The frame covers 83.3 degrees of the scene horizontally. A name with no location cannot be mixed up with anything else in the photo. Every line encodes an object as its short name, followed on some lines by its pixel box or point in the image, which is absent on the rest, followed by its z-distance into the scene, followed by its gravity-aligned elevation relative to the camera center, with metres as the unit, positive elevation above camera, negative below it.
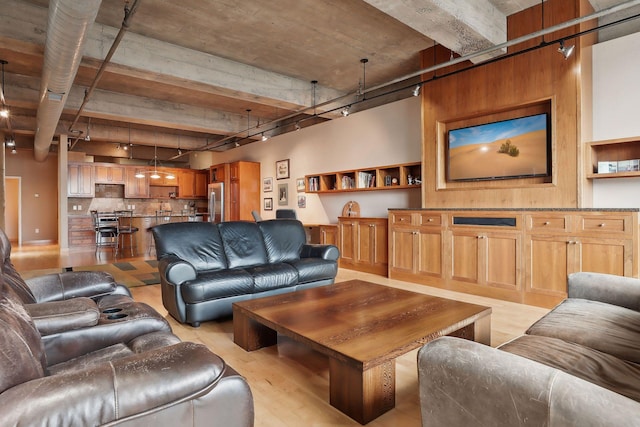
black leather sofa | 3.30 -0.56
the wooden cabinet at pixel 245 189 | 9.73 +0.68
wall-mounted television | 4.29 +0.78
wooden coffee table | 1.83 -0.70
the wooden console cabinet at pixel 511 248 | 3.58 -0.45
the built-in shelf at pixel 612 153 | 3.80 +0.62
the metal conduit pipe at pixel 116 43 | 3.30 +1.87
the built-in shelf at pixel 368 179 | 5.86 +0.61
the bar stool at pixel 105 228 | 8.94 -0.32
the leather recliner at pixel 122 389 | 0.88 -0.46
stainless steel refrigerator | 10.59 +0.38
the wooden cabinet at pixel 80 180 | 10.36 +1.03
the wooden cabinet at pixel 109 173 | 10.87 +1.28
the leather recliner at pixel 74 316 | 1.57 -0.52
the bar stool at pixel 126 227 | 8.81 -0.30
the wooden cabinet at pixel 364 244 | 5.88 -0.55
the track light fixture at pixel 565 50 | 3.47 +1.56
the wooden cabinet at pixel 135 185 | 11.45 +0.97
